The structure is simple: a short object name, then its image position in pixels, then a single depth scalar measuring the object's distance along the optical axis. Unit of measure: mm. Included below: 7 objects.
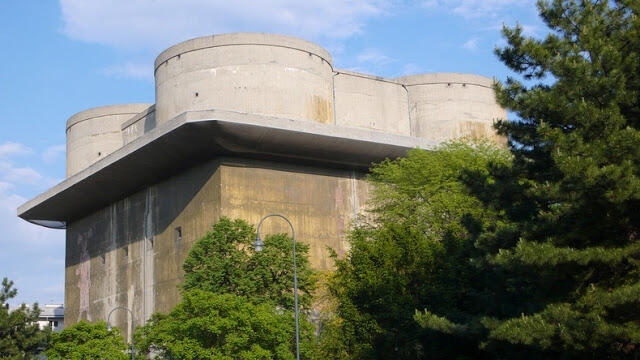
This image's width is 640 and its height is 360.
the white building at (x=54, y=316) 114650
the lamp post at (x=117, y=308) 48562
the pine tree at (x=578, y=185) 19234
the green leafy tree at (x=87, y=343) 41562
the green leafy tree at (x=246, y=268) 36656
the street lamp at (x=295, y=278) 28634
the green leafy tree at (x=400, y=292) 28188
